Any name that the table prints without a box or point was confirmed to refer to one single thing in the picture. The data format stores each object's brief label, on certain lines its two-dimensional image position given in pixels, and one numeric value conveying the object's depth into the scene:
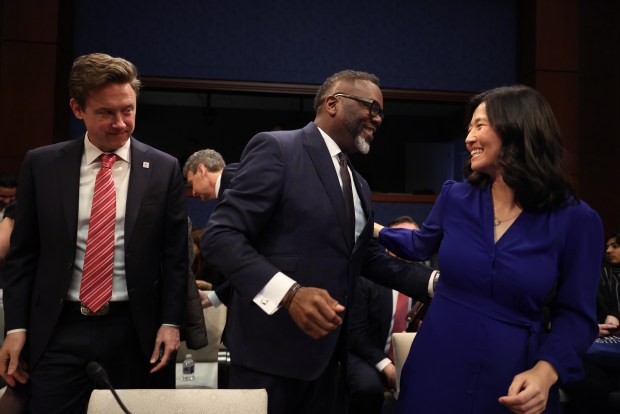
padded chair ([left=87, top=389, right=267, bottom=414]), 1.33
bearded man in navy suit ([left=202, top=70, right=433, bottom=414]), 1.38
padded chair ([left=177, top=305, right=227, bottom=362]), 3.35
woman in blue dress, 1.31
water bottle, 3.03
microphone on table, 1.26
